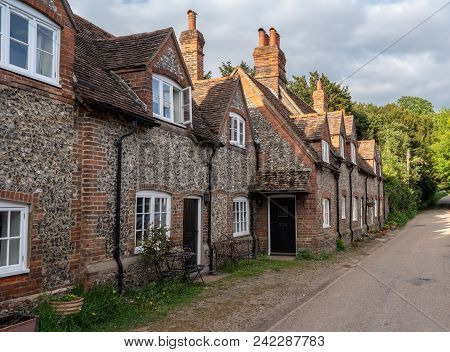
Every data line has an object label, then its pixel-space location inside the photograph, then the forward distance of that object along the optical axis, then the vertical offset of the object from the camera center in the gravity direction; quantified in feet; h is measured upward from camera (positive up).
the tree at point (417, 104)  295.69 +73.33
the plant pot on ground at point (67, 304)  23.70 -5.28
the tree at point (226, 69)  150.82 +50.13
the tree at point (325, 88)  162.30 +46.36
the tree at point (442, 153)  177.78 +23.77
